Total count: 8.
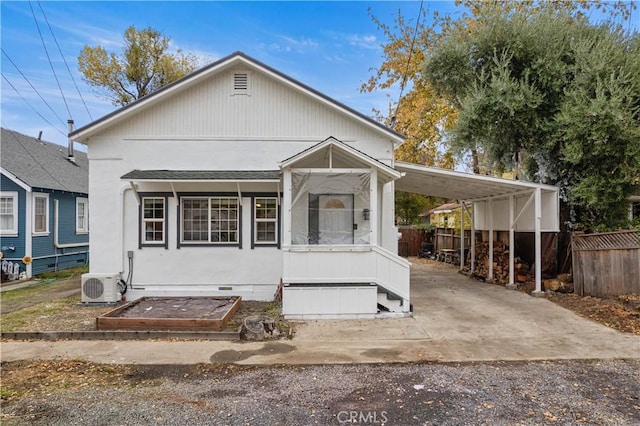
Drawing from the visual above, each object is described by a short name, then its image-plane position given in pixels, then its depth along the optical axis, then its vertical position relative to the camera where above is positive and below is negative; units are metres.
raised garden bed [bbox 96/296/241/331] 6.82 -1.79
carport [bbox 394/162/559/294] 10.05 +0.71
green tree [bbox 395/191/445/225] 24.14 +0.97
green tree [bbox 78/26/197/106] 19.45 +7.91
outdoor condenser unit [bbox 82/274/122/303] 8.91 -1.51
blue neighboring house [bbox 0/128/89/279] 13.51 +0.59
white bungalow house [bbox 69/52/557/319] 9.34 +1.20
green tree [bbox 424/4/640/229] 9.52 +3.25
